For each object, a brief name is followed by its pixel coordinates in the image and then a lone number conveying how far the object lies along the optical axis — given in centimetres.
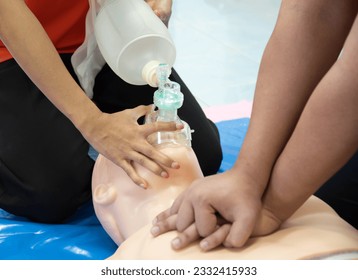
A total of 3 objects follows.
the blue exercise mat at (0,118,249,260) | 155
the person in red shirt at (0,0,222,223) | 147
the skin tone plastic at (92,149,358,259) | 118
